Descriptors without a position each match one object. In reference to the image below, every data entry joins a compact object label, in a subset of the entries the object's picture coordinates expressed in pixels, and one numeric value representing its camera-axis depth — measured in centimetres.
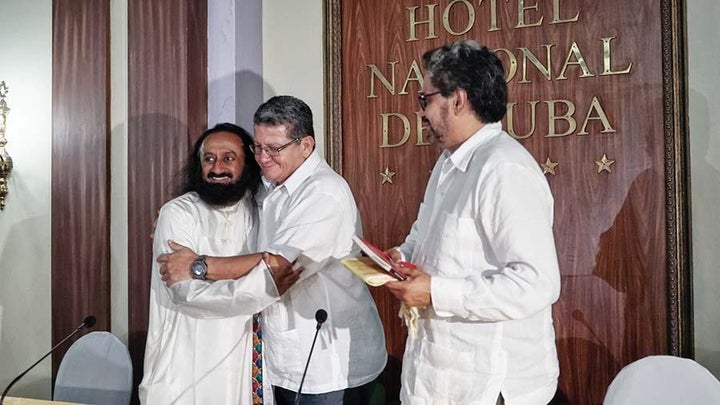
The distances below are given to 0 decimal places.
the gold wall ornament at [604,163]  282
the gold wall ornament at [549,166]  291
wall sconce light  366
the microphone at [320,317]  186
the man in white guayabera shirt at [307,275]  215
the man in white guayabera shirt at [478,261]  154
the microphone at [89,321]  221
